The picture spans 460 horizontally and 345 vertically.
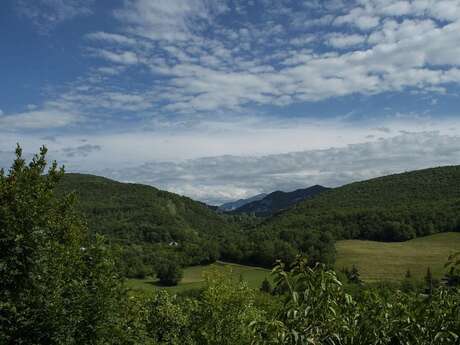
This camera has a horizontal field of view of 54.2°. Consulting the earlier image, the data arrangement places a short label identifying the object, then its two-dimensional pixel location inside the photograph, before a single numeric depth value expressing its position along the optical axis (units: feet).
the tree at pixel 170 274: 422.41
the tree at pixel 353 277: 336.49
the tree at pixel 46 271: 45.93
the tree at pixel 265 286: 337.84
